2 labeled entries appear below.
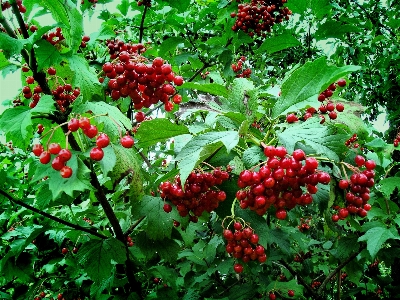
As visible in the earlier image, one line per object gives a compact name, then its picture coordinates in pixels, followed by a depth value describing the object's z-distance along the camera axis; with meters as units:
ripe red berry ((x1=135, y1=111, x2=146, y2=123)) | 0.49
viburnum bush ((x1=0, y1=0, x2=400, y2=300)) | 0.36
